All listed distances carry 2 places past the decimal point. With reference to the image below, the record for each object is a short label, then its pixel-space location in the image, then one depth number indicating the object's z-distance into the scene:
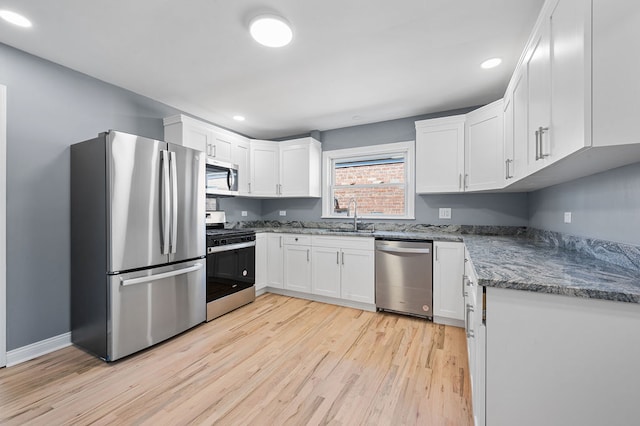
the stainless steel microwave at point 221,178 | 3.19
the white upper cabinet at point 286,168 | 3.95
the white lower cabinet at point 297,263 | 3.53
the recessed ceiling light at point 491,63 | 2.27
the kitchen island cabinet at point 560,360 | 0.97
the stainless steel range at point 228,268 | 2.88
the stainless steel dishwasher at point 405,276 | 2.86
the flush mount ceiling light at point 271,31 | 1.76
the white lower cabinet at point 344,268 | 3.16
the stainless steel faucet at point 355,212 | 3.72
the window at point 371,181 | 3.65
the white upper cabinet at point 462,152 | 2.64
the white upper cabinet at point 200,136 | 3.02
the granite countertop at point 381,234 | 2.79
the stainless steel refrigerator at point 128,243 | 2.09
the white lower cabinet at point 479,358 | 1.20
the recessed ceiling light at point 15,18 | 1.73
